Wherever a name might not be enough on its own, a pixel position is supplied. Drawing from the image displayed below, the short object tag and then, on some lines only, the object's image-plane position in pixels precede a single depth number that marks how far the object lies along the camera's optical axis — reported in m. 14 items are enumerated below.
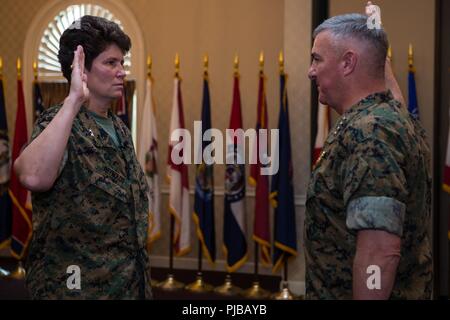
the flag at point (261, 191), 5.36
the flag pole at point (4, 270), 5.82
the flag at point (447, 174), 4.77
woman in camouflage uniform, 1.77
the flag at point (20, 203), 5.80
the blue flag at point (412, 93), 5.06
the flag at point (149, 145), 5.68
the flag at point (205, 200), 5.52
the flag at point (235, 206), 5.42
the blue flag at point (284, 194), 5.23
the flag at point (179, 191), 5.59
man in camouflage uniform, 1.44
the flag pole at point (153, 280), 5.65
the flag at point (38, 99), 5.80
